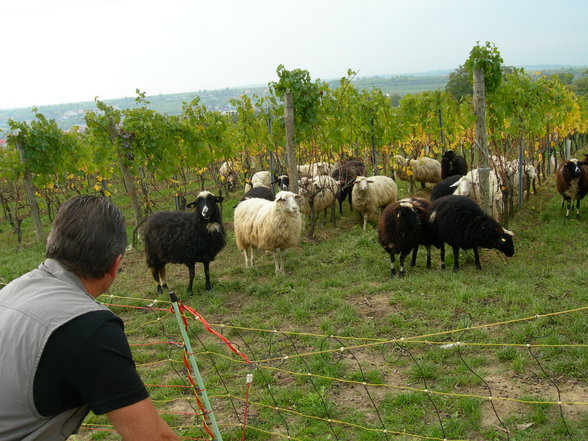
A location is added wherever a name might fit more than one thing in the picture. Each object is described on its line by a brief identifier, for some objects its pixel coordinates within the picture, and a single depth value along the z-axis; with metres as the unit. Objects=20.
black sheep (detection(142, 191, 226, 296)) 9.12
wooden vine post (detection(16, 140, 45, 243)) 15.26
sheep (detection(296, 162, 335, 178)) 14.52
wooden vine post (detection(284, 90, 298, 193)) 12.01
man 1.65
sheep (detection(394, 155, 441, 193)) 17.88
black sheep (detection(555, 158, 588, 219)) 12.64
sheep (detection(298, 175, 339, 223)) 13.53
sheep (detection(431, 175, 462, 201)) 12.56
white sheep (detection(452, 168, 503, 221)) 11.28
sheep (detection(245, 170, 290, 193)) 16.00
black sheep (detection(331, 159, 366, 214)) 15.19
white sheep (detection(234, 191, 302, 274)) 10.01
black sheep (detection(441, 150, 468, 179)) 15.12
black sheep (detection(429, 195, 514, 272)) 9.05
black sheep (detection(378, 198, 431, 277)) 9.19
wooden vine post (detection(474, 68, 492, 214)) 8.99
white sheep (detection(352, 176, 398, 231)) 13.61
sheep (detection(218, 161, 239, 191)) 20.08
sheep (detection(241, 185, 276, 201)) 12.69
